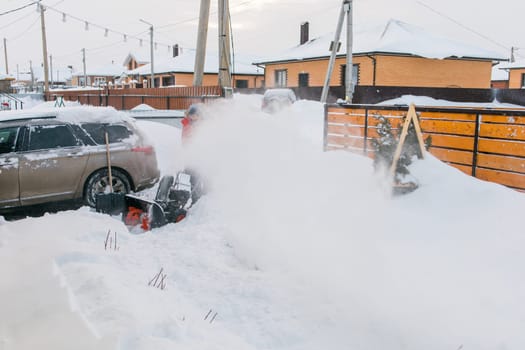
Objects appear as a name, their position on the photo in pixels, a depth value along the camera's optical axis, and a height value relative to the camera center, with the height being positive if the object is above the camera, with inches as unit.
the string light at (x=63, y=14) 1182.9 +212.4
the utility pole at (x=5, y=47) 3120.1 +339.5
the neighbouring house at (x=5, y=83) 1804.9 +57.2
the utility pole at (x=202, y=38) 503.8 +68.3
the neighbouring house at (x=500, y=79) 2014.0 +98.4
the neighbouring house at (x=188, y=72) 1827.0 +106.4
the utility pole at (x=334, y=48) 797.6 +95.9
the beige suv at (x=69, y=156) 267.7 -36.4
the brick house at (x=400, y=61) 1107.3 +101.4
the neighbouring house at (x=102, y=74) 3376.0 +175.8
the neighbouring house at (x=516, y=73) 1621.1 +101.1
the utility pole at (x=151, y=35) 1576.5 +217.1
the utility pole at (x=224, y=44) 436.8 +51.9
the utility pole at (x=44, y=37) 1363.8 +178.5
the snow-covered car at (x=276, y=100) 734.6 -1.1
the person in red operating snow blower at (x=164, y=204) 260.5 -62.8
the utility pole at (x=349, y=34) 725.9 +106.4
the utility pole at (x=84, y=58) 3269.7 +285.2
